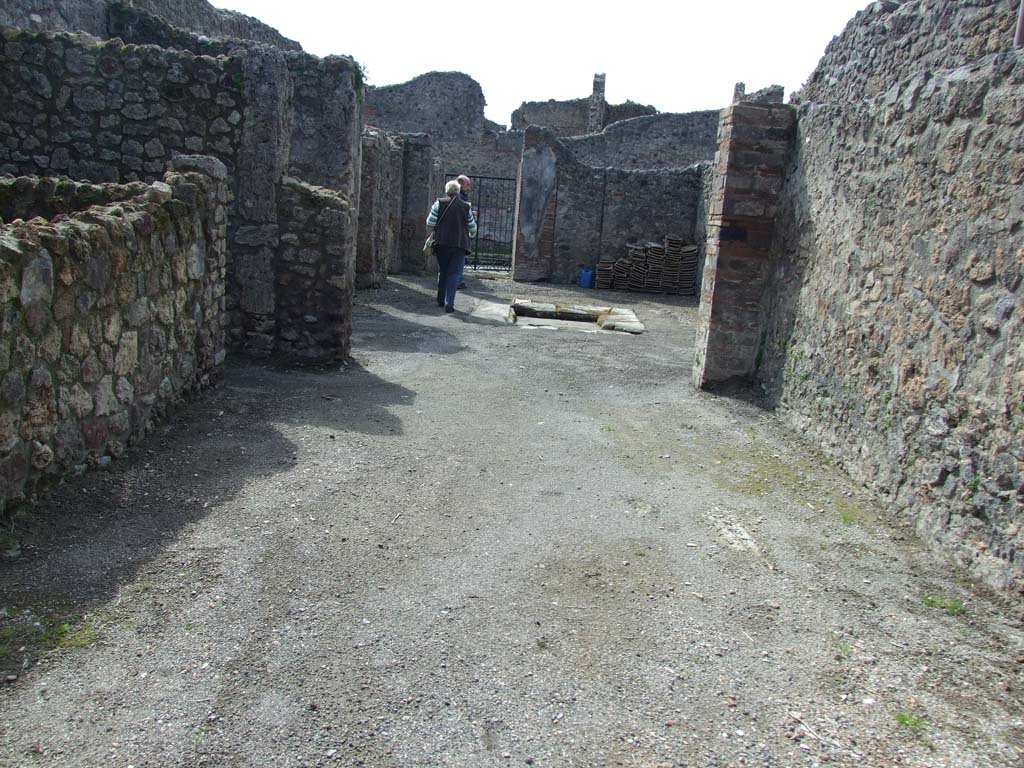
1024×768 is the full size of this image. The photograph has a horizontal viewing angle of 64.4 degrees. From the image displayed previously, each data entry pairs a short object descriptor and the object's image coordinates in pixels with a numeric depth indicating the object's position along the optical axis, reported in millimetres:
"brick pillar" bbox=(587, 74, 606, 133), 30047
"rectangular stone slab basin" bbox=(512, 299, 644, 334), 11711
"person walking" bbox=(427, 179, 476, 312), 11047
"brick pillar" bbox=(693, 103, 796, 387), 6547
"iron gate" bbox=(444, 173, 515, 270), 21938
